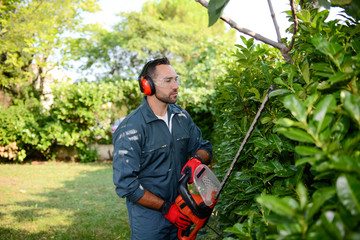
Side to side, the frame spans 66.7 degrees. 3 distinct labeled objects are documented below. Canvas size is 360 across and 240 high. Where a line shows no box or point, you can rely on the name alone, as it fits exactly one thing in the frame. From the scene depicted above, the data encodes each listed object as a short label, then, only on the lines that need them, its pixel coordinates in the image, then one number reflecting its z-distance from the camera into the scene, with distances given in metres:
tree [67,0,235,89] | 23.39
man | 2.22
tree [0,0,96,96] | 9.69
